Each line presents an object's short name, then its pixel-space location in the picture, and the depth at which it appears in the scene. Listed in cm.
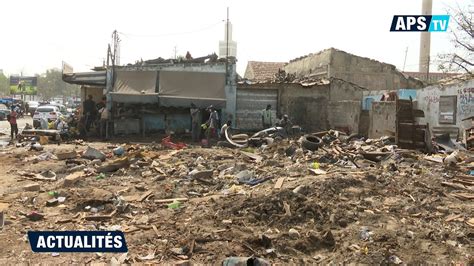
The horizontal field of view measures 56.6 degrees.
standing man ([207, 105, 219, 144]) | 1569
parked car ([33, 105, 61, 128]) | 2348
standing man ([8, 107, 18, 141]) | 1772
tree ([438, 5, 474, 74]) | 1855
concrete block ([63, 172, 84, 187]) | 852
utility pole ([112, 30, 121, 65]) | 1907
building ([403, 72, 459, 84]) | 3444
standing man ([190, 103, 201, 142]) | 1730
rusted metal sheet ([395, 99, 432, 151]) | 1161
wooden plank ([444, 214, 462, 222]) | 607
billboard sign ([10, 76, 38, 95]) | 6112
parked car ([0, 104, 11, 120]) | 3320
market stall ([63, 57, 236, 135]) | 1825
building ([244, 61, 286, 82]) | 3045
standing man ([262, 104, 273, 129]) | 1755
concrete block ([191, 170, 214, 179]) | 891
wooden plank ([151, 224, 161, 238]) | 572
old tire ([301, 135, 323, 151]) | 1171
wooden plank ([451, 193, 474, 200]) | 698
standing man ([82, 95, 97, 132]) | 1808
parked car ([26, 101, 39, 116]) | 4059
